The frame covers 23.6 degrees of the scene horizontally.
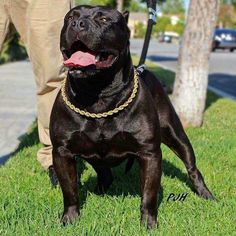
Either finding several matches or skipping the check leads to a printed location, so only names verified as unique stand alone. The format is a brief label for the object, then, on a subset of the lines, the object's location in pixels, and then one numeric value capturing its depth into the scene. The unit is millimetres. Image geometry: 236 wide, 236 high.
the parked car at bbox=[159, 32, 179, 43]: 74000
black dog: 3240
